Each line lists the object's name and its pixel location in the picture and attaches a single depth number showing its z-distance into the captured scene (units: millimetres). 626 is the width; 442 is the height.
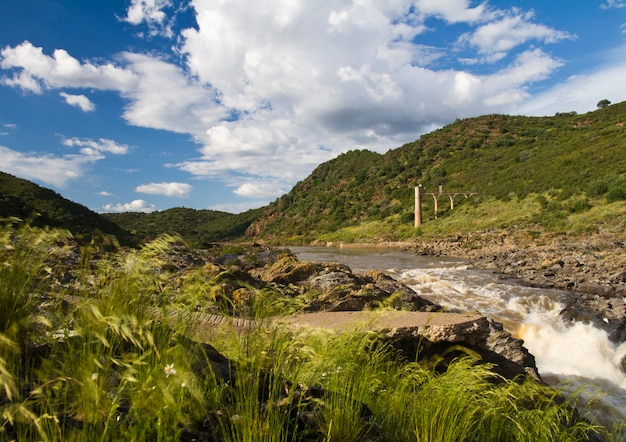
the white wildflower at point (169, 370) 2183
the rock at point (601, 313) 9415
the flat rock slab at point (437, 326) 5785
